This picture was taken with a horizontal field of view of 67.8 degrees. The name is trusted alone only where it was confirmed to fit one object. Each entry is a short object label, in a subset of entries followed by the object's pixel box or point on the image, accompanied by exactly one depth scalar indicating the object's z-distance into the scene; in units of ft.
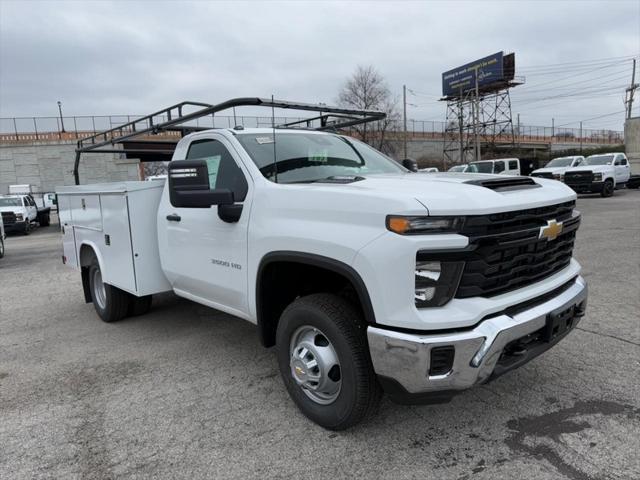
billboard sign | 177.68
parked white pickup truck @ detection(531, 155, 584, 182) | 71.05
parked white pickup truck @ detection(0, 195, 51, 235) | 61.26
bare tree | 147.54
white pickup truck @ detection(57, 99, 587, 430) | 7.95
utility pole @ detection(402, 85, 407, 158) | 152.58
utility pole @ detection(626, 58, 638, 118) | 141.07
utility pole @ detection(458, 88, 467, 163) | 178.59
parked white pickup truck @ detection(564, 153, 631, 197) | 67.87
